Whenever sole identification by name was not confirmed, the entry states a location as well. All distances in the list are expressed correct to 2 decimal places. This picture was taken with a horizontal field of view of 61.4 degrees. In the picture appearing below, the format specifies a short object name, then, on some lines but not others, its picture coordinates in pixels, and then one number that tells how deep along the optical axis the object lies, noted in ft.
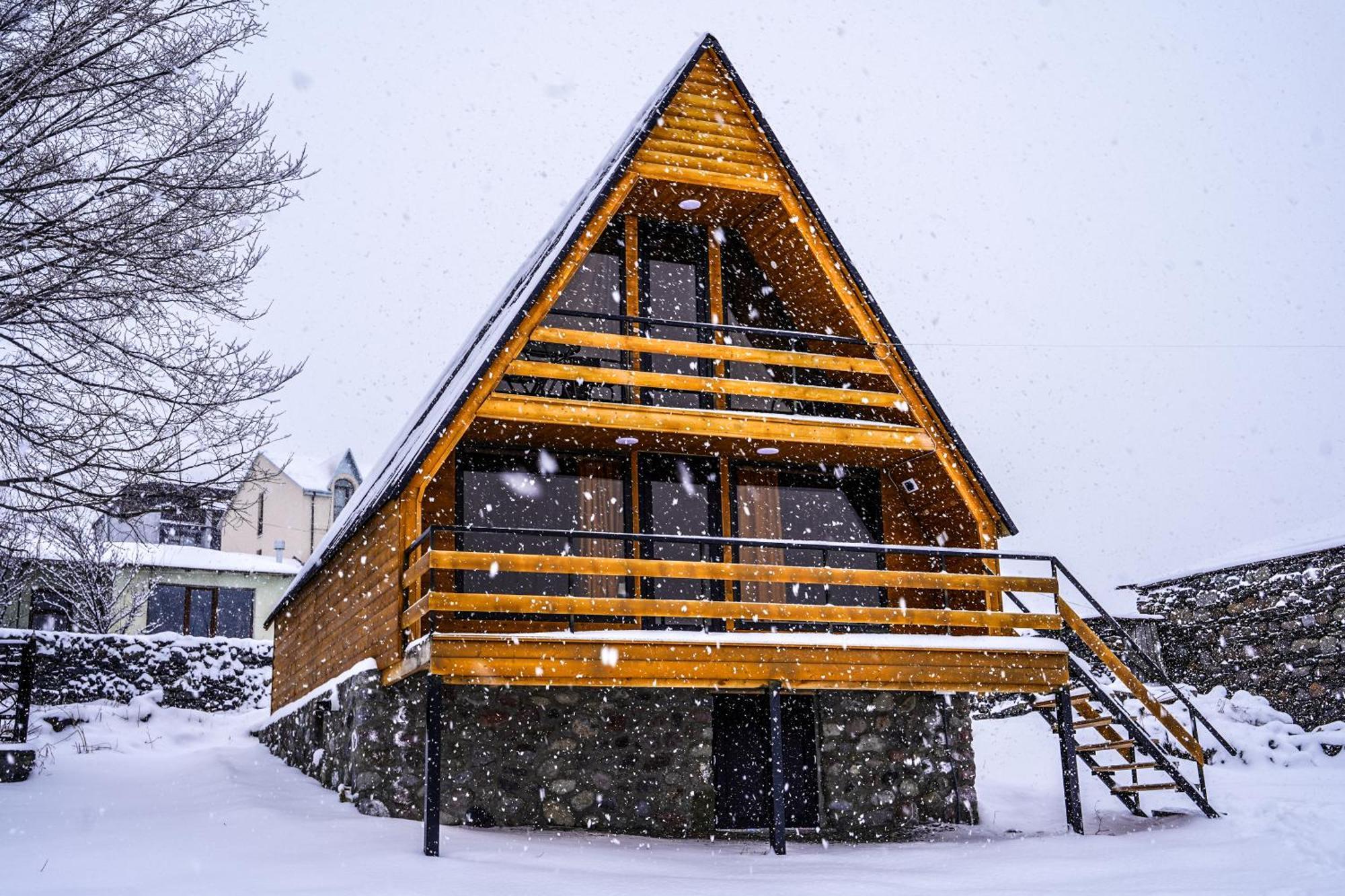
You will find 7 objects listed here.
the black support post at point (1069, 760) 36.14
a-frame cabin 35.17
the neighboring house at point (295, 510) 122.42
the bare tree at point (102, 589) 86.99
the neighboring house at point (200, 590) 92.43
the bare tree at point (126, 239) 27.30
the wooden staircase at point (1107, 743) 36.52
